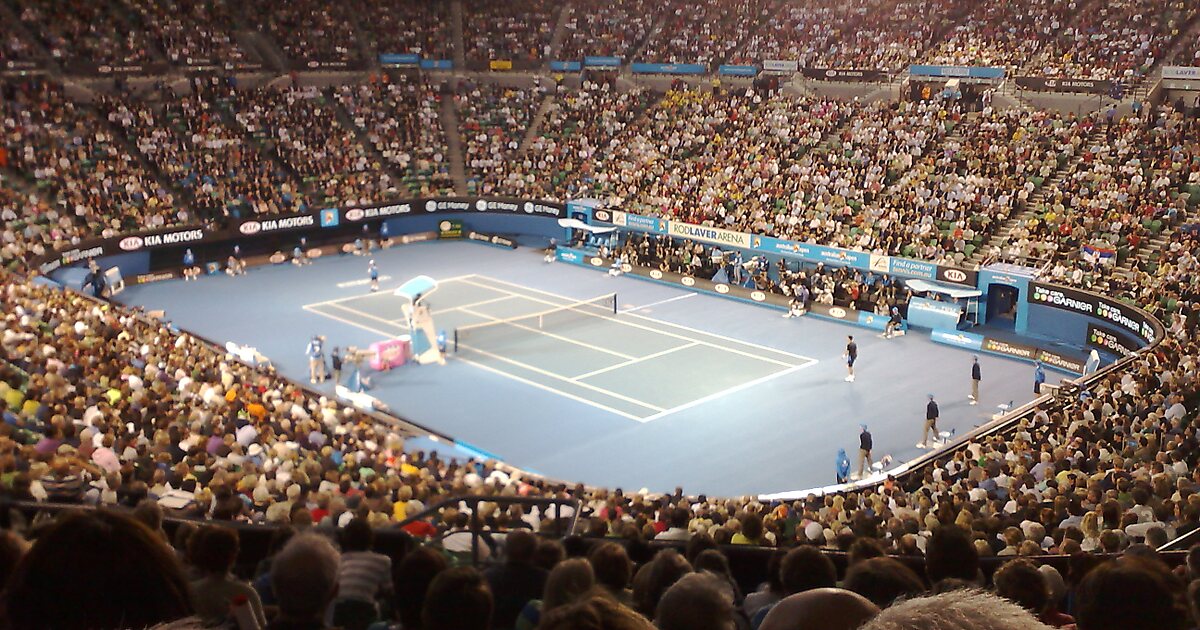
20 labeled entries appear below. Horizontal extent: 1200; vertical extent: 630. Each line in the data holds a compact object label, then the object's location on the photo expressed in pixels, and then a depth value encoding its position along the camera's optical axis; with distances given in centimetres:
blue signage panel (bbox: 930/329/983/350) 3481
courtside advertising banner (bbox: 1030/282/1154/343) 3050
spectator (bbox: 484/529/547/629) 725
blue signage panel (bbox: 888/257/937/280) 3781
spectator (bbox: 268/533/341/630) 462
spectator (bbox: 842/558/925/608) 504
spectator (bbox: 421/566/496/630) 394
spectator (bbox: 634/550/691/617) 671
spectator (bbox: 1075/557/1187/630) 381
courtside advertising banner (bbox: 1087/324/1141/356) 3091
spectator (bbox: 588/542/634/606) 712
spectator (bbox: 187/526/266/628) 545
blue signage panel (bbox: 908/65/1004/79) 4716
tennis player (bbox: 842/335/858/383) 3078
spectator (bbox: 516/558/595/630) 503
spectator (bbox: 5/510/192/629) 246
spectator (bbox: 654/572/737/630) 320
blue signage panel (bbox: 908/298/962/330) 3600
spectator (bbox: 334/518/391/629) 653
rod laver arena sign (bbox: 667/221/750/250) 4316
